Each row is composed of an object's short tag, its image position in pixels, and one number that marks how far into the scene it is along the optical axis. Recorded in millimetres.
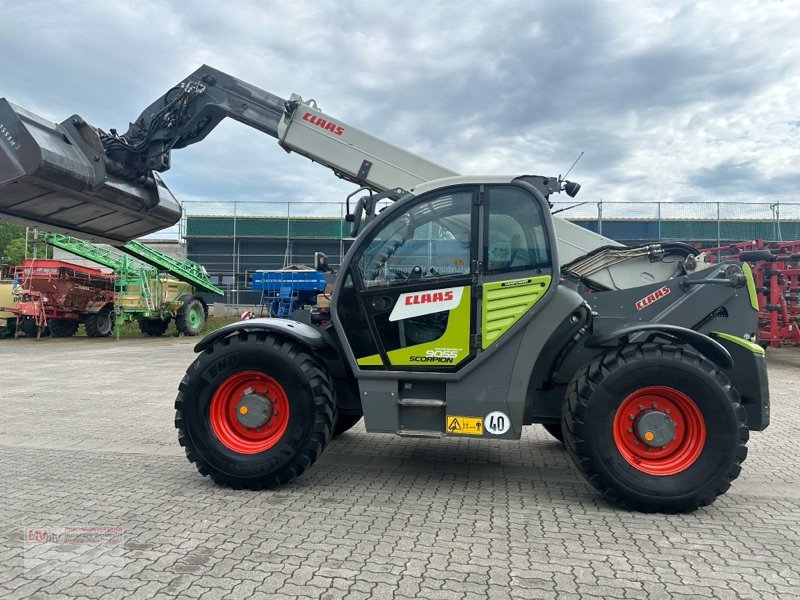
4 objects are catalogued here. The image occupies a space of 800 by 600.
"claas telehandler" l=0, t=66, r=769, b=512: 4148
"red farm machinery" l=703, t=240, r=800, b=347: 14023
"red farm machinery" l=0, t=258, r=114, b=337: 20672
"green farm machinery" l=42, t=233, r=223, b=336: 21125
